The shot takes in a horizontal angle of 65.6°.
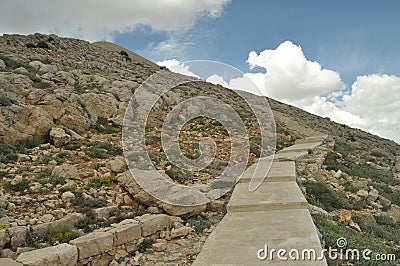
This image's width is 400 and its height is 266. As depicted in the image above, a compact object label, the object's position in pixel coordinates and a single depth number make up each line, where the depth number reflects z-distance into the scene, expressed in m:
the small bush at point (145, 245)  4.73
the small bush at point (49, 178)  6.17
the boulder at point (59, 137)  8.77
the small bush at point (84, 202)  5.59
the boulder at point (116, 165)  7.27
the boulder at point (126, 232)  4.57
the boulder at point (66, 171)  6.62
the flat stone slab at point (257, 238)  3.37
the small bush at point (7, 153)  7.15
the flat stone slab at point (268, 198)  5.09
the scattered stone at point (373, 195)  7.93
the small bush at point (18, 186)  5.85
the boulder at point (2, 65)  13.63
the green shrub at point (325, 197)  6.92
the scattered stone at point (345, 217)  5.87
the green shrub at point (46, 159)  7.36
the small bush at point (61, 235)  4.44
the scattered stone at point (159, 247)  4.75
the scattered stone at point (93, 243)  4.16
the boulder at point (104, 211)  5.34
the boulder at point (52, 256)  3.67
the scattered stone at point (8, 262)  3.57
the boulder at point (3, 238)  4.15
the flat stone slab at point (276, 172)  7.10
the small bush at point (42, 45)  24.91
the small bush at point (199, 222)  5.30
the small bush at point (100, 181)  6.42
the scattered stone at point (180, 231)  5.10
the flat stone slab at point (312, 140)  16.37
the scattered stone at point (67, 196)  5.64
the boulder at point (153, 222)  4.96
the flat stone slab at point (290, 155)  10.22
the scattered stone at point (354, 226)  5.70
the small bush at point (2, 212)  4.81
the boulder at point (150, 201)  5.71
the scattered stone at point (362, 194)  7.93
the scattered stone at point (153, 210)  5.70
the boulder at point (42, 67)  16.55
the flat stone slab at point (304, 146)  12.78
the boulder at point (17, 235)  4.23
